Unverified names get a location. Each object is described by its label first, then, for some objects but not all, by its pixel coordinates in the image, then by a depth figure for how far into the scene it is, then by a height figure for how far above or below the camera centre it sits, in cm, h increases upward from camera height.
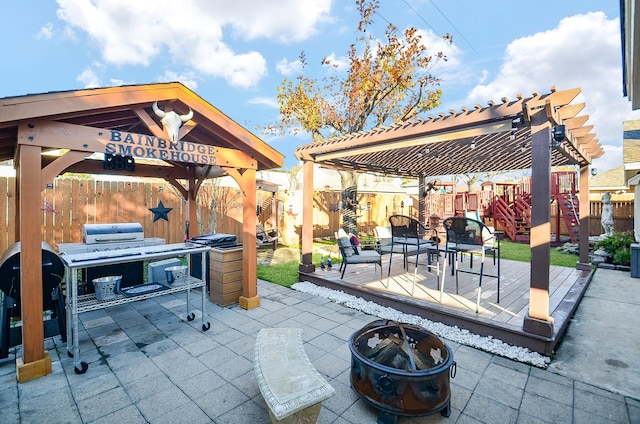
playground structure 1001 +12
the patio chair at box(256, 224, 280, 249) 896 -96
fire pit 185 -110
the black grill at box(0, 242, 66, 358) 267 -71
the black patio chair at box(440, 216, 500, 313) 392 -37
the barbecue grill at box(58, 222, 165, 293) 387 -52
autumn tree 818 +358
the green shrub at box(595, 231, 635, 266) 662 -97
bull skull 325 +95
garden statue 873 -23
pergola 289 +97
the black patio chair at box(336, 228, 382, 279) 475 -80
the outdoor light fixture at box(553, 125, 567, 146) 291 +74
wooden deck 315 -125
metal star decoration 563 -9
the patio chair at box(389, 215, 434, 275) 501 -46
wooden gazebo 248 +69
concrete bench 167 -110
